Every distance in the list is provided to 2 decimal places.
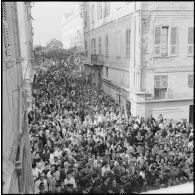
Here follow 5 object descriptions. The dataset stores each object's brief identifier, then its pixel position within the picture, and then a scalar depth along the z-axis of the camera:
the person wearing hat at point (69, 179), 4.76
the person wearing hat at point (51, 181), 4.78
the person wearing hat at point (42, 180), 4.72
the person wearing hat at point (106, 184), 4.39
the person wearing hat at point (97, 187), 4.11
